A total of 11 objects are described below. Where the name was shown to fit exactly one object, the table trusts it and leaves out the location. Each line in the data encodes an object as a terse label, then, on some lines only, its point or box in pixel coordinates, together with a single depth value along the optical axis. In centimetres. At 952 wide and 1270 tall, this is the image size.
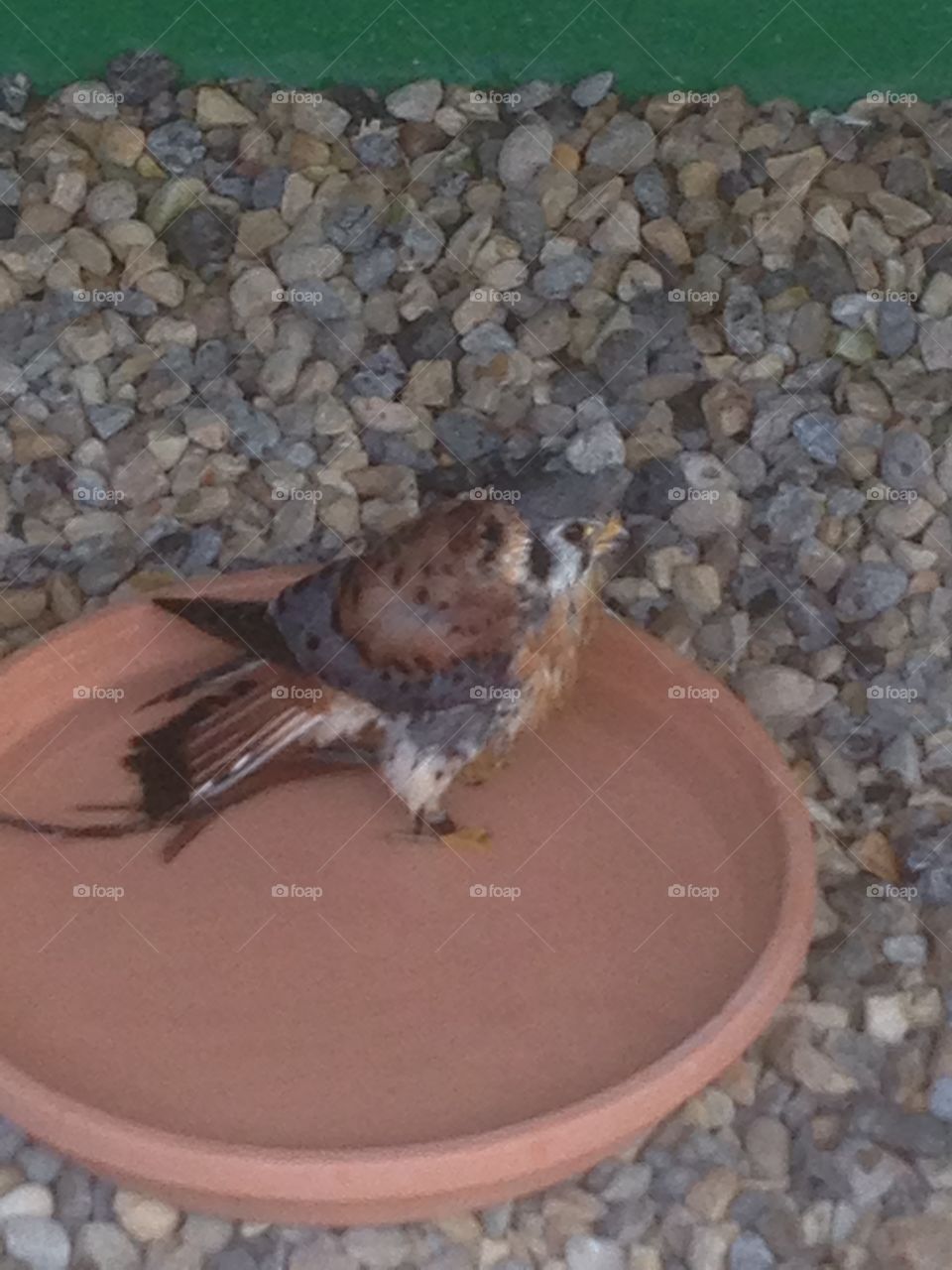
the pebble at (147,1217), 191
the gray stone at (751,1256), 190
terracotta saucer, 184
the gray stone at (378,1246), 189
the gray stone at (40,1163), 197
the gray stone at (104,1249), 189
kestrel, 213
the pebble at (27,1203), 193
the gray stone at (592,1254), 191
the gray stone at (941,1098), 205
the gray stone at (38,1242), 189
